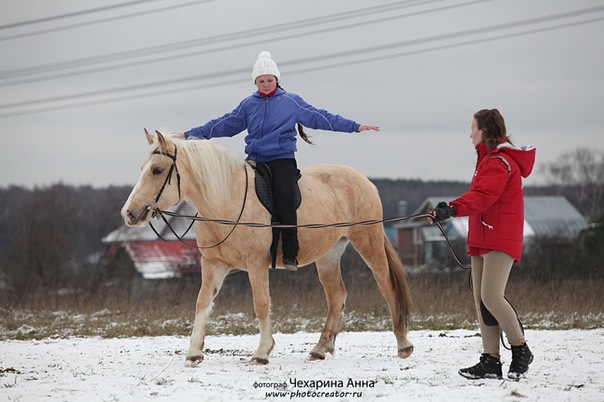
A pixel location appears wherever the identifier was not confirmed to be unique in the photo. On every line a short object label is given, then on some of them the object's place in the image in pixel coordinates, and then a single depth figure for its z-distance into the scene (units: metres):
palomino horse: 14.95
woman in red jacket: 13.09
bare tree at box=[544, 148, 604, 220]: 145.50
